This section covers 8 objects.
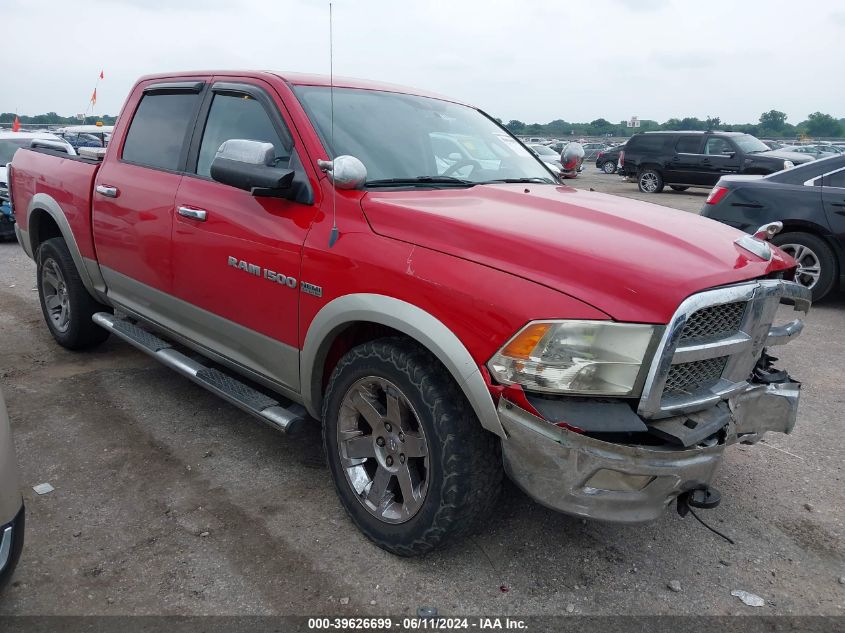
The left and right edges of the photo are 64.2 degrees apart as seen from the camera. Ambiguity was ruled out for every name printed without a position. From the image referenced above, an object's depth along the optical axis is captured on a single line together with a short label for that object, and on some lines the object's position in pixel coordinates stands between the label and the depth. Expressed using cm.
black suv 1753
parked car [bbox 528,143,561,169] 2417
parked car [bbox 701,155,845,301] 668
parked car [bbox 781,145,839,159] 2889
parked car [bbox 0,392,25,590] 213
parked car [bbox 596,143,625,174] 3186
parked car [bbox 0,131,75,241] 1021
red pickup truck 218
